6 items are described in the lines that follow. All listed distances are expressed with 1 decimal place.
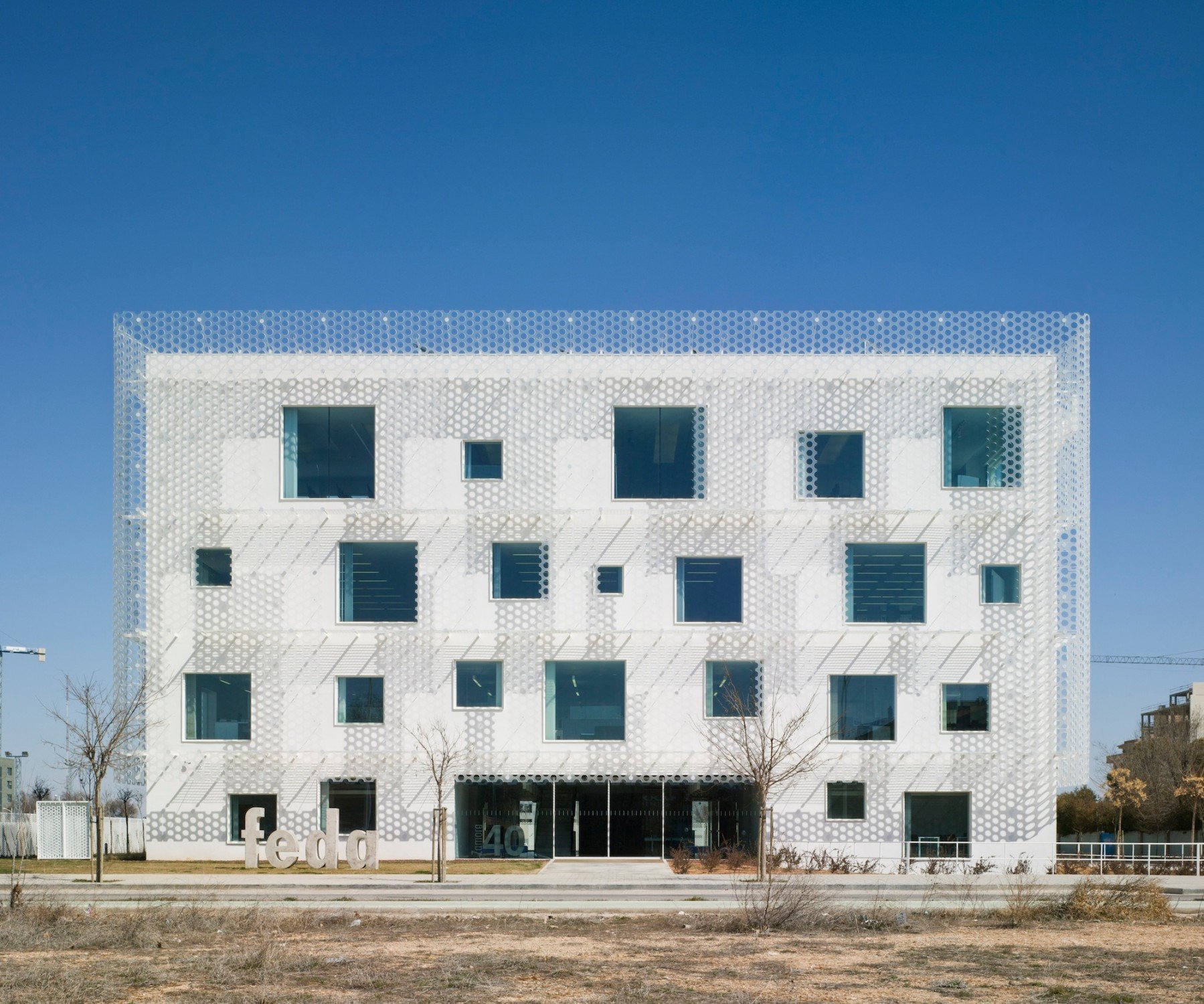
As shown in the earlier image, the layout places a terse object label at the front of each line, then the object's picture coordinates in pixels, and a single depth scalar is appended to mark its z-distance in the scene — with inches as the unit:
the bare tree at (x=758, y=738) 1318.9
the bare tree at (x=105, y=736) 1231.7
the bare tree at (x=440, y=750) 1333.7
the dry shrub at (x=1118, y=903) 813.2
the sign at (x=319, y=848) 1227.2
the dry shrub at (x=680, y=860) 1269.7
